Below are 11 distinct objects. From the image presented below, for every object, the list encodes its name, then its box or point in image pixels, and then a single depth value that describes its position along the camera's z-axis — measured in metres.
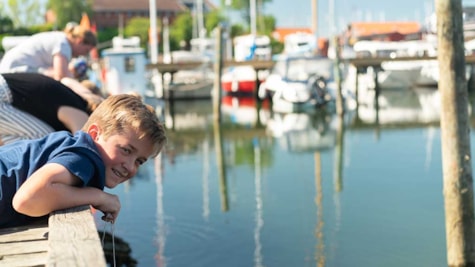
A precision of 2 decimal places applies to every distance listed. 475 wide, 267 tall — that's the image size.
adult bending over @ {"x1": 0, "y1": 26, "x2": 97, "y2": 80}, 7.36
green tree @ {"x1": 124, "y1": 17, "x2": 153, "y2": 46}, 81.00
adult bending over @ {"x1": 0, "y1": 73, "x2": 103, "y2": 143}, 5.36
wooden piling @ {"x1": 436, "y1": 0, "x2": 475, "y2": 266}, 6.49
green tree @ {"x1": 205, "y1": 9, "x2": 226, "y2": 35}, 86.44
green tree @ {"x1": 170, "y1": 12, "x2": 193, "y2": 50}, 79.12
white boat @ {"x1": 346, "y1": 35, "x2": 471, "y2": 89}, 41.78
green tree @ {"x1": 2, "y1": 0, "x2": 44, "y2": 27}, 88.50
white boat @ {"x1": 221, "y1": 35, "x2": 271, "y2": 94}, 38.03
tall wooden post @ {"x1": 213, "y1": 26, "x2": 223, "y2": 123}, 24.47
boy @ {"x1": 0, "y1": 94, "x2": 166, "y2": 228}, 3.04
